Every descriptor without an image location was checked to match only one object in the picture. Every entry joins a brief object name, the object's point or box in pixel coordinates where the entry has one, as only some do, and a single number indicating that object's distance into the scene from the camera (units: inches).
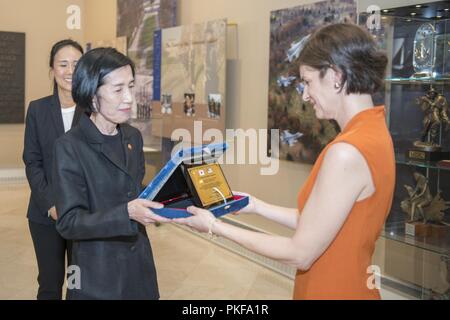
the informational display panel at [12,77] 331.0
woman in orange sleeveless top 52.9
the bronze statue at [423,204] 120.6
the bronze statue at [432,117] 118.0
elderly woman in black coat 67.6
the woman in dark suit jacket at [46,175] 101.0
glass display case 117.5
